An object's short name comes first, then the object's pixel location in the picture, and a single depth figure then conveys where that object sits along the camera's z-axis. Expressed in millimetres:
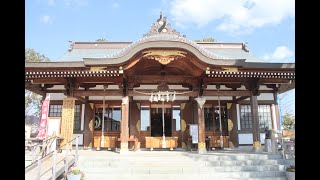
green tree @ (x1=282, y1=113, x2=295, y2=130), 28628
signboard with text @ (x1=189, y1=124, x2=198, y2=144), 12773
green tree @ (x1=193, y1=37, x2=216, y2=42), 33688
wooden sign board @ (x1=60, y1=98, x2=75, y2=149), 11820
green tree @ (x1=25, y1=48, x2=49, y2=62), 29541
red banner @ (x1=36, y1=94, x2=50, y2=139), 10596
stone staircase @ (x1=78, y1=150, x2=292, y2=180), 8742
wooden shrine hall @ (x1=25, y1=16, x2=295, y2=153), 11281
